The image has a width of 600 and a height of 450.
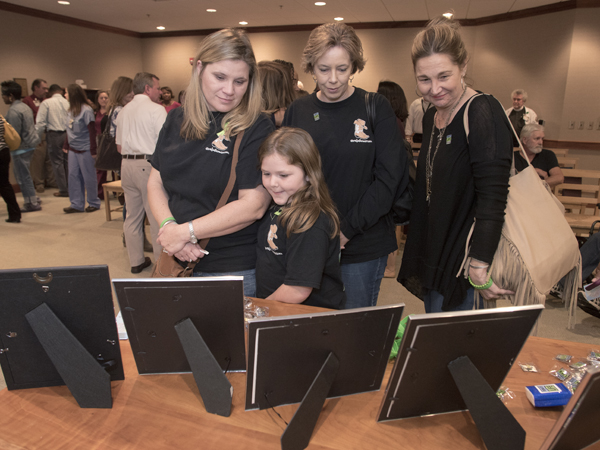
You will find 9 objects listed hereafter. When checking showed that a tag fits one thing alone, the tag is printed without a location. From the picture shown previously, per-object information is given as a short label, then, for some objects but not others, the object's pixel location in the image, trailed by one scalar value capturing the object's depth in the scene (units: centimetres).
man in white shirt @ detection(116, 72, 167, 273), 379
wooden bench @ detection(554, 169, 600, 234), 380
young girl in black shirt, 146
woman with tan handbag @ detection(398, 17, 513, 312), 136
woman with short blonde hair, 161
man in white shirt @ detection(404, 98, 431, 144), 612
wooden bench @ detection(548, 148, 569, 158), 596
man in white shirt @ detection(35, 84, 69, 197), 681
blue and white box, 107
